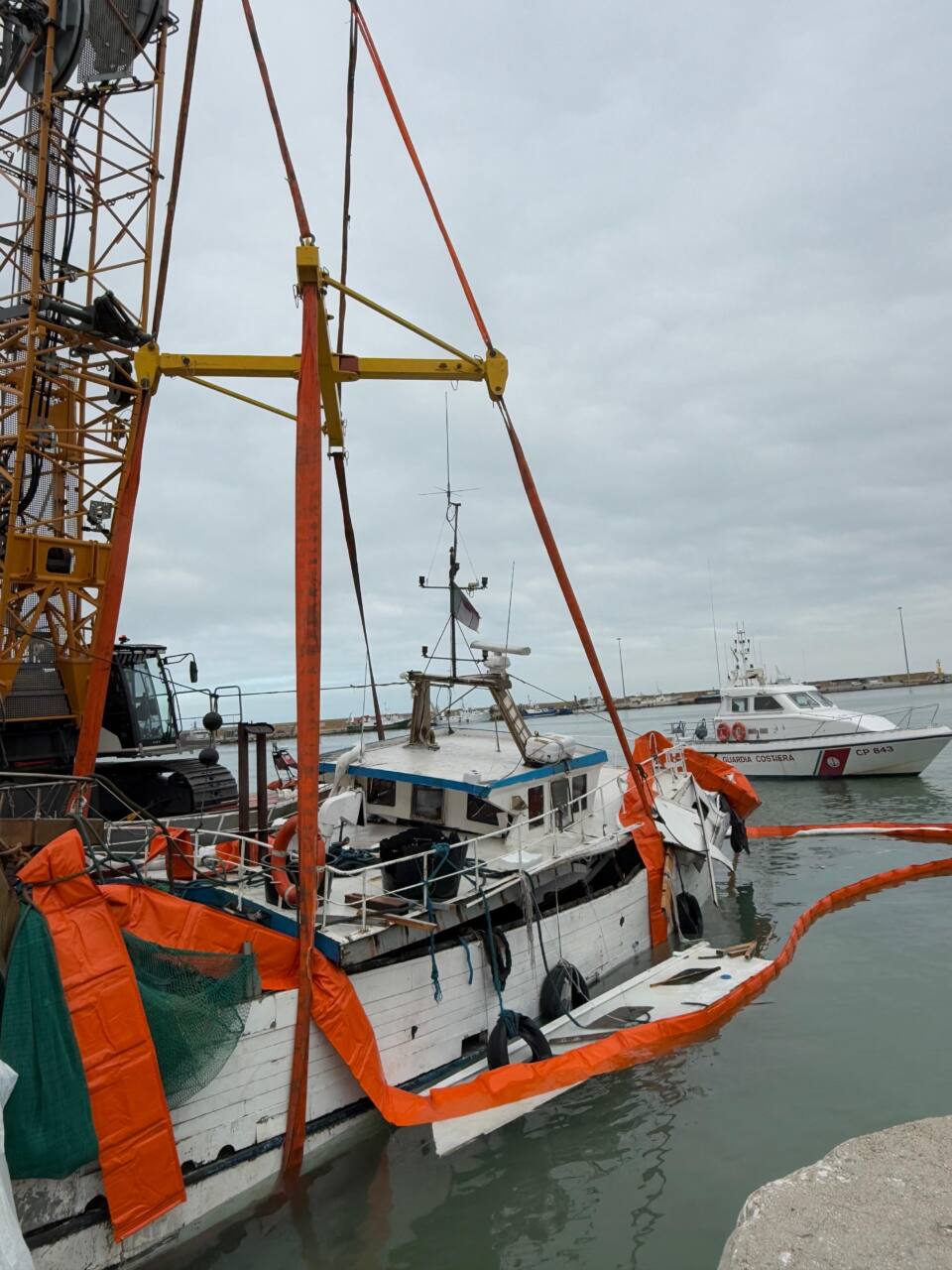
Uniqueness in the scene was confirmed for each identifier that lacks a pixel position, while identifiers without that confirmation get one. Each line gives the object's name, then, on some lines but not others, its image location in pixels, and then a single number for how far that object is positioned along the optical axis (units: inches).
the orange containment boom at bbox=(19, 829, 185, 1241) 212.8
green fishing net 201.9
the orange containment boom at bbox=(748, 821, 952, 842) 772.0
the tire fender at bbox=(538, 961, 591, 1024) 374.6
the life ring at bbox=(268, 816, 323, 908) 314.3
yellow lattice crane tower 570.9
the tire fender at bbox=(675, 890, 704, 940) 511.8
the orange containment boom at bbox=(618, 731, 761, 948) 466.6
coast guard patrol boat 1137.4
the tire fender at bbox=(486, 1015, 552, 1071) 318.0
